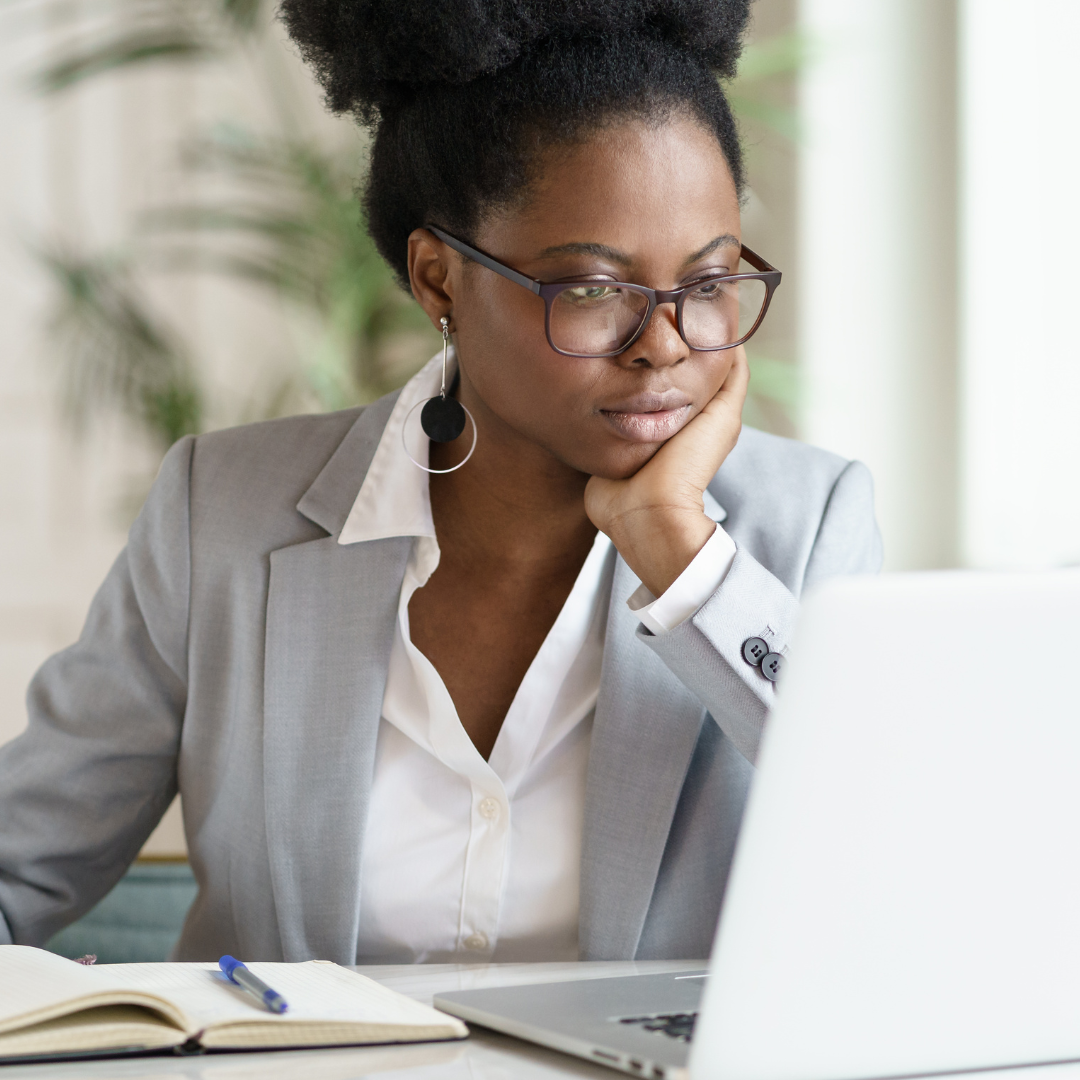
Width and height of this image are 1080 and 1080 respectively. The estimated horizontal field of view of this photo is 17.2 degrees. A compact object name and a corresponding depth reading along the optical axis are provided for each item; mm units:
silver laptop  1568
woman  1963
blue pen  1720
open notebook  1692
